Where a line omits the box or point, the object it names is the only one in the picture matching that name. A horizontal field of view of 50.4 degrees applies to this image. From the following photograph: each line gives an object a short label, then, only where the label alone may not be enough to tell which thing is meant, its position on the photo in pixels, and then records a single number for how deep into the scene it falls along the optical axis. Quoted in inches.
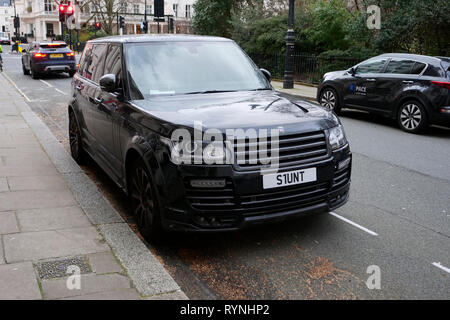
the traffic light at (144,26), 1555.6
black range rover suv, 145.5
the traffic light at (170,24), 1633.1
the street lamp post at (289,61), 750.5
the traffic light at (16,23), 2508.4
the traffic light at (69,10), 978.7
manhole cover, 139.6
